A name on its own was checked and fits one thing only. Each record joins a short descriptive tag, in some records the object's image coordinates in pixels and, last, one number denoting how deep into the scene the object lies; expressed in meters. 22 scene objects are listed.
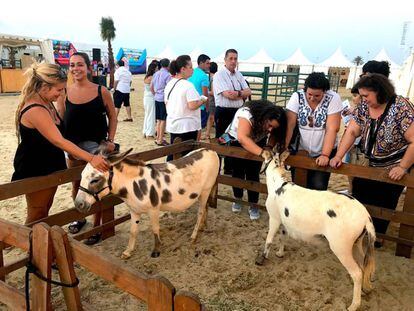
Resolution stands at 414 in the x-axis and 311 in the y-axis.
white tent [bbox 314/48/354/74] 35.50
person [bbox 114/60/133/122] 10.86
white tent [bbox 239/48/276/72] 33.41
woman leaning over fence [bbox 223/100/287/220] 3.84
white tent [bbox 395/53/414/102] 14.87
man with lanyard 5.98
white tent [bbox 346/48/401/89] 30.58
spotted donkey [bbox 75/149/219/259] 3.15
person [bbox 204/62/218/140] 9.77
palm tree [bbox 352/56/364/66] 78.82
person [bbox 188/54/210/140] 7.86
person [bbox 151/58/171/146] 8.84
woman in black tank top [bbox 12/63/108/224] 2.84
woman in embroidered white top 3.68
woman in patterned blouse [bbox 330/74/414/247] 3.29
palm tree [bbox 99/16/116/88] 41.58
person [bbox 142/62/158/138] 9.70
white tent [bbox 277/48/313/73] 34.23
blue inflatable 43.47
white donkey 2.77
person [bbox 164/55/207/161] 5.30
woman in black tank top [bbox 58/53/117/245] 3.63
